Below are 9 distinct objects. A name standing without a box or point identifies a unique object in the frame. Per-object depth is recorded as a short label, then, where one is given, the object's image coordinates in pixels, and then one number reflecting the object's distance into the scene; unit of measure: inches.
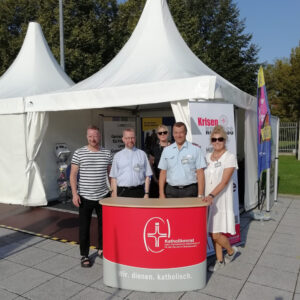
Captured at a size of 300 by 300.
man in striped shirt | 138.2
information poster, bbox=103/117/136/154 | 331.8
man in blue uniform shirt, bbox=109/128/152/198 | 140.2
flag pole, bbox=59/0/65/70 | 476.7
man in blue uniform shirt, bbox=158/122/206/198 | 130.6
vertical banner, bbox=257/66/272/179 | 210.4
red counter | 113.4
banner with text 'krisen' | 152.8
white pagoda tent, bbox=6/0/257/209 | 169.5
